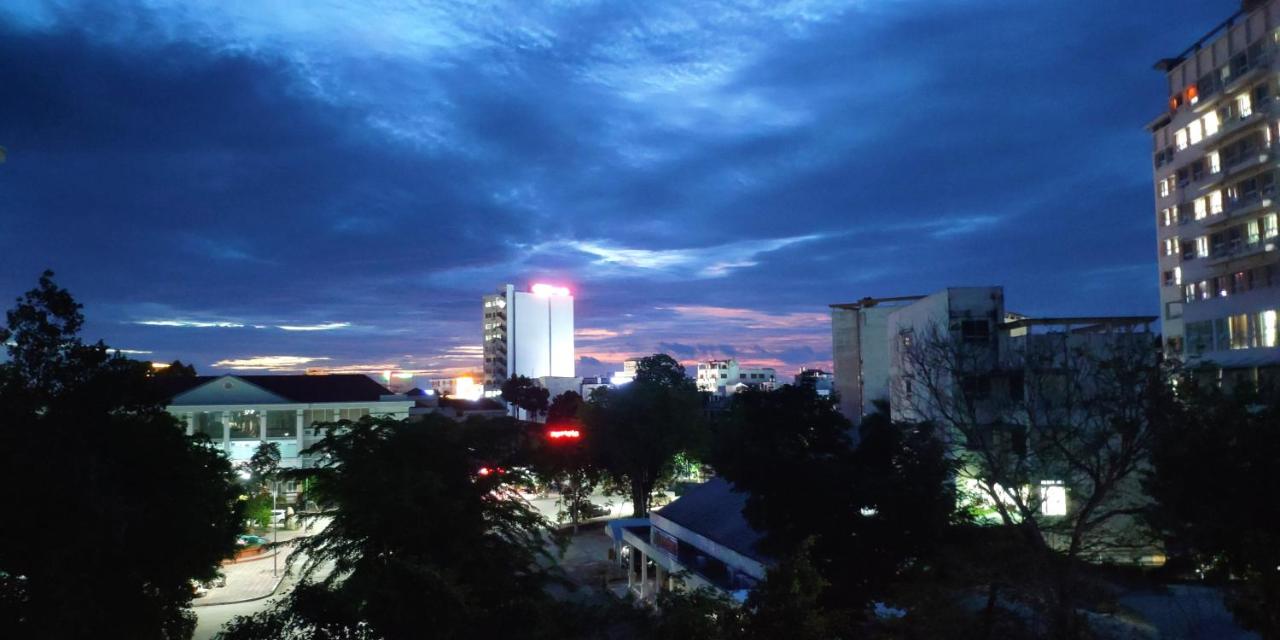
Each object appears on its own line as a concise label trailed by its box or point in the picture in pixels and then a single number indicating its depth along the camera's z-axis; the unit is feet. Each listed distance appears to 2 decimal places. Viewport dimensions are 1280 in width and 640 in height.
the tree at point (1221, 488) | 47.85
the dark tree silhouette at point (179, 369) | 238.72
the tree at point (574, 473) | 150.61
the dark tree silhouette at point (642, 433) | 152.56
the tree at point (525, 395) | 343.67
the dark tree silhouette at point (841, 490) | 54.70
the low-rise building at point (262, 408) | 175.32
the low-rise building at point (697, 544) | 73.64
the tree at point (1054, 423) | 60.95
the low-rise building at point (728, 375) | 534.45
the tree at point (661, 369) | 297.39
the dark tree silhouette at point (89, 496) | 43.65
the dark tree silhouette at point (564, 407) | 289.94
